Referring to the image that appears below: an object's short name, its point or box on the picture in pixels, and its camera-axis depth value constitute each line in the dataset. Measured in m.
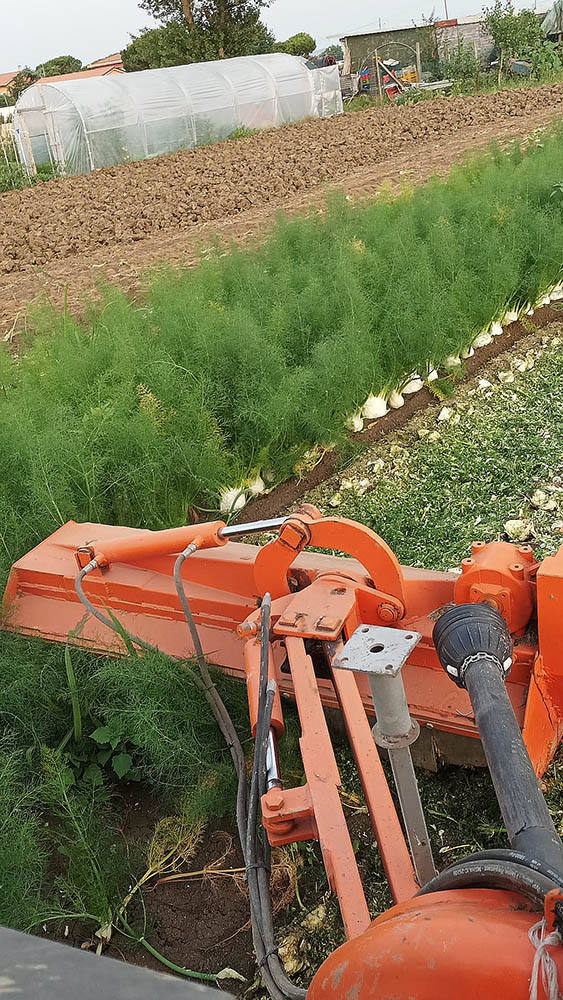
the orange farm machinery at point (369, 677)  1.13
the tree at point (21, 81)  41.08
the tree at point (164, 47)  31.38
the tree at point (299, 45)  39.53
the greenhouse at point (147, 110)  16.59
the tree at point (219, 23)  31.56
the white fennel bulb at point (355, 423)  5.50
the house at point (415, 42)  30.61
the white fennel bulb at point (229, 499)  4.79
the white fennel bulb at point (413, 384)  5.95
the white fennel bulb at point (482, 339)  6.54
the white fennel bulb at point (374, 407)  5.62
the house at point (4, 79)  59.75
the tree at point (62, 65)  52.44
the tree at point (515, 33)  25.06
